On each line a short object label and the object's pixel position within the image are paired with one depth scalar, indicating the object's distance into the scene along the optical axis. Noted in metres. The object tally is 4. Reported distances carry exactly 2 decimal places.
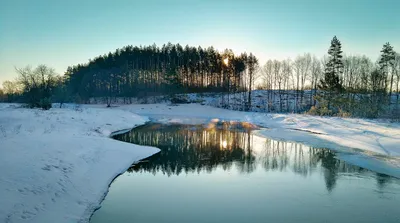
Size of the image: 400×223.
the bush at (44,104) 34.91
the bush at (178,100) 58.62
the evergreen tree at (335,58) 41.03
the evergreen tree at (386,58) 49.22
